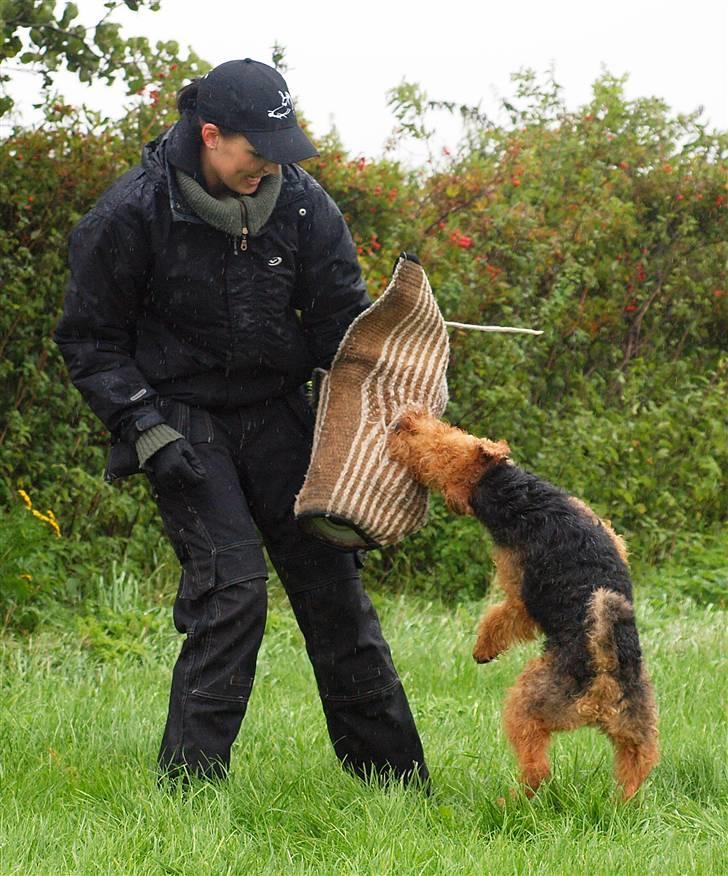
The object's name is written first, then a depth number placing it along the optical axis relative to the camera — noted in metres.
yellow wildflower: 13.38
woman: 8.04
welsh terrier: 7.71
